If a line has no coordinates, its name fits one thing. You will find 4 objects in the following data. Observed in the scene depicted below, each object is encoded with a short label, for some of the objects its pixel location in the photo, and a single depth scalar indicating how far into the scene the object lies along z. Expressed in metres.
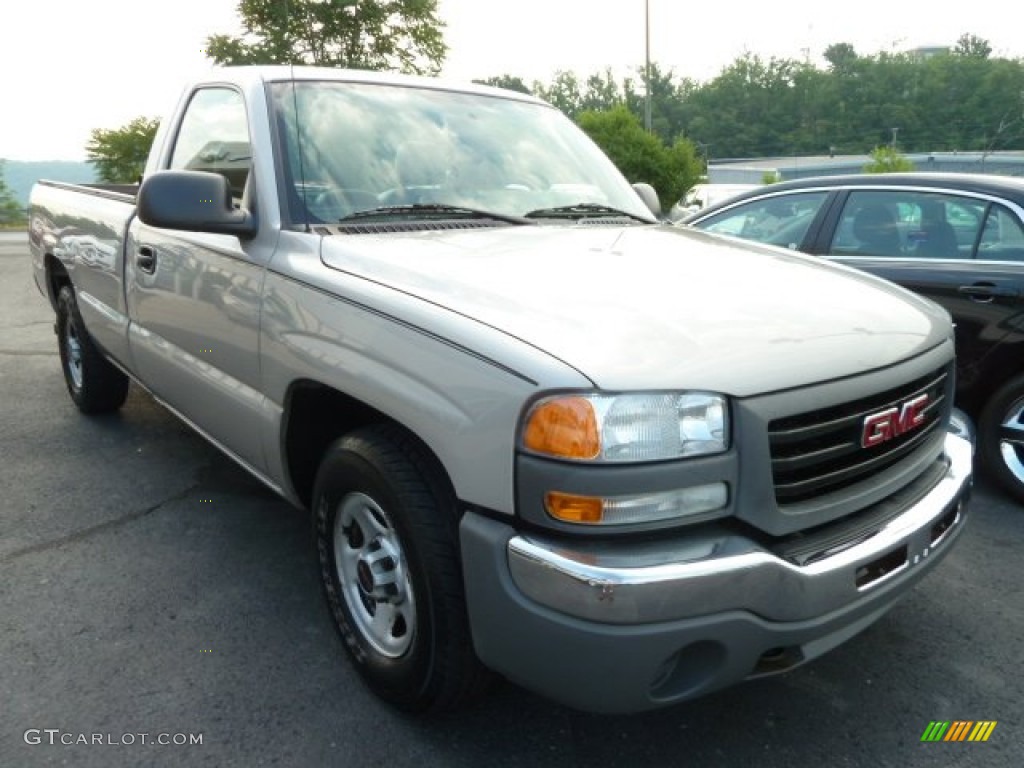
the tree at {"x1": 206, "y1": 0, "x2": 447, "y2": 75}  27.33
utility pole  26.47
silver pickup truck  1.77
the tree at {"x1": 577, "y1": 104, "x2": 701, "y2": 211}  20.81
